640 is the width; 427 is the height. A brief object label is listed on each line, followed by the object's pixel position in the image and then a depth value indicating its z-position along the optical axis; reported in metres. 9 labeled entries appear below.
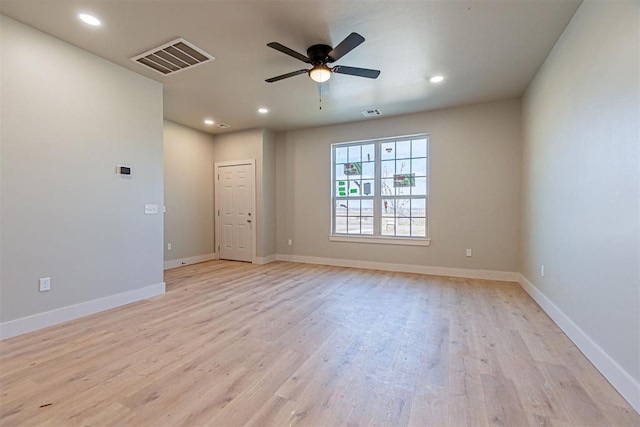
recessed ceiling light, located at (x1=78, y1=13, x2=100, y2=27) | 2.53
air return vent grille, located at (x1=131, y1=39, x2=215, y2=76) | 2.99
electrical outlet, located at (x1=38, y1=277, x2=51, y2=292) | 2.75
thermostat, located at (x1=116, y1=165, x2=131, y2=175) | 3.39
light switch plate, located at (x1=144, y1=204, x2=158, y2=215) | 3.69
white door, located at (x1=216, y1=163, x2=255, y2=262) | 6.11
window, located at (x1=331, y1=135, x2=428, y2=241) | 5.20
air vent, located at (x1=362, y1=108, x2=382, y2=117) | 4.99
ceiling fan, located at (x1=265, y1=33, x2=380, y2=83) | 2.81
